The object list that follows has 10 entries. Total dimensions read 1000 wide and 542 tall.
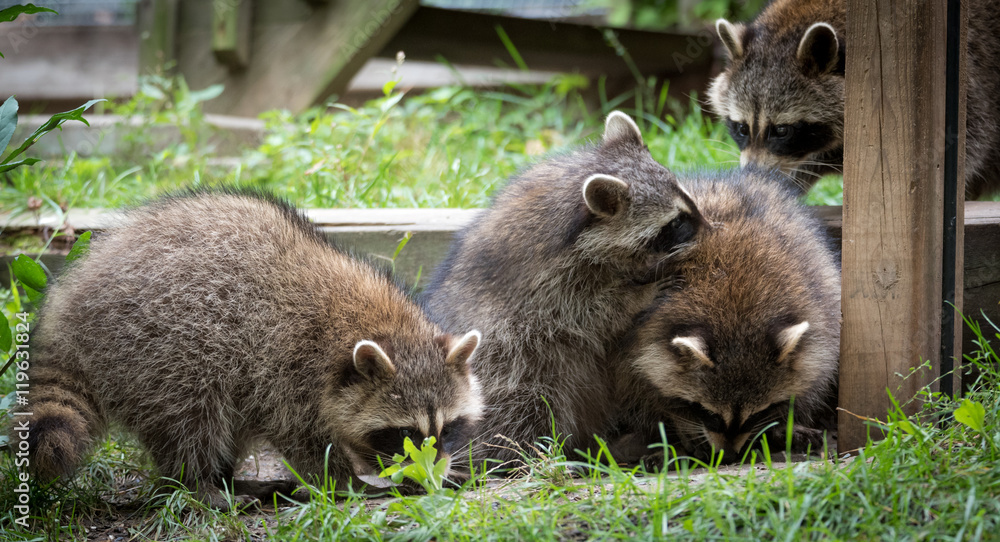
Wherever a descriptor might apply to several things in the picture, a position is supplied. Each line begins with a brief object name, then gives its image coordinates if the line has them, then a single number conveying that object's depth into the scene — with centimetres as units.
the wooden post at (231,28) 1387
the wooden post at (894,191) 587
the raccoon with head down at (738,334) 680
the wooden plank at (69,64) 1687
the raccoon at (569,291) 744
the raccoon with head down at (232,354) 658
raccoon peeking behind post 859
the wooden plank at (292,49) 1349
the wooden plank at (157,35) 1427
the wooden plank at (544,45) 1505
